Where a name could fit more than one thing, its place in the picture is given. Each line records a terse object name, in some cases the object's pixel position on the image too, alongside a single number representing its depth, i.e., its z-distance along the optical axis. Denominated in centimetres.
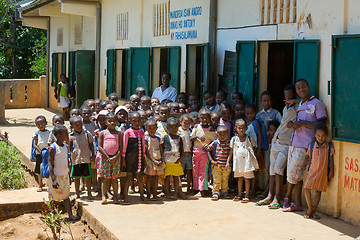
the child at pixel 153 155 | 715
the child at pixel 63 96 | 1557
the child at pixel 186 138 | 746
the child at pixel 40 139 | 774
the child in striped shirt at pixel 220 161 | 729
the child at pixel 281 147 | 684
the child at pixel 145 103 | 848
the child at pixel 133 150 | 704
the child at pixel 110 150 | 695
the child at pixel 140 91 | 974
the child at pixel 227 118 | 759
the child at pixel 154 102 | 890
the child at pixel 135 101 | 897
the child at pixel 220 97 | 817
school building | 618
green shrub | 840
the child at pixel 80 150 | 724
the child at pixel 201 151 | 743
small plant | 520
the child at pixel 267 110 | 725
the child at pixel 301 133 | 645
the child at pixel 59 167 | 664
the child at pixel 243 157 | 713
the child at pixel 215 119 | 748
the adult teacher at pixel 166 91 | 955
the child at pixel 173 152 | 729
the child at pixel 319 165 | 628
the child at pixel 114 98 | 945
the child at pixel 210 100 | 834
